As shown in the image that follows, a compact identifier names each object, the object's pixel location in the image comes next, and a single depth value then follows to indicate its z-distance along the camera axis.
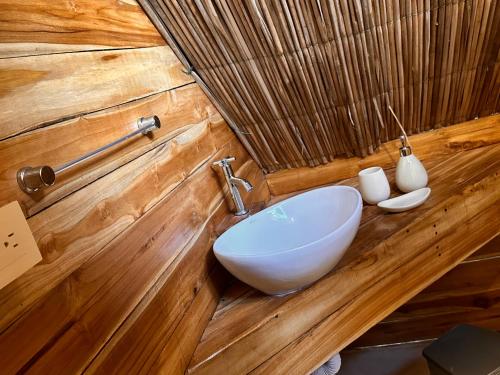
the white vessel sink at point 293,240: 0.89
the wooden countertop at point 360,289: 0.91
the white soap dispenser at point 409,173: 1.36
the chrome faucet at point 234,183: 1.24
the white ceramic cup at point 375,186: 1.35
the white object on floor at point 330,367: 1.32
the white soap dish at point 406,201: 1.24
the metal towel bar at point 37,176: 0.58
